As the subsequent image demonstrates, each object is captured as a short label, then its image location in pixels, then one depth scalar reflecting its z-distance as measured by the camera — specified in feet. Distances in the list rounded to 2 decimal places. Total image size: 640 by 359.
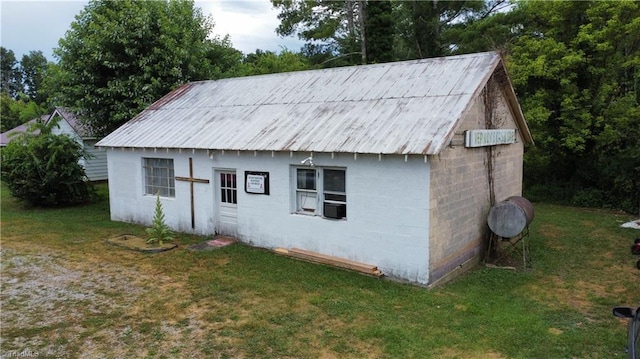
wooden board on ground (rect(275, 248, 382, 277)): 30.04
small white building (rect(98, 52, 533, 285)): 29.04
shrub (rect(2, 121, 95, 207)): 57.11
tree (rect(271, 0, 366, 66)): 97.60
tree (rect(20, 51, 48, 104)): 256.11
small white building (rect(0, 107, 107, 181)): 80.64
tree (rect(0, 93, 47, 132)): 148.15
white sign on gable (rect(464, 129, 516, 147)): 31.76
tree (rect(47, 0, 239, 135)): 56.44
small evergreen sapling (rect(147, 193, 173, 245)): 38.87
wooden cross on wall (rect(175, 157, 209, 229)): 40.82
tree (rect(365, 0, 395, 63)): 78.38
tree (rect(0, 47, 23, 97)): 262.47
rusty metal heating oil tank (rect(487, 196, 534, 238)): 31.80
